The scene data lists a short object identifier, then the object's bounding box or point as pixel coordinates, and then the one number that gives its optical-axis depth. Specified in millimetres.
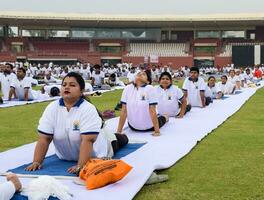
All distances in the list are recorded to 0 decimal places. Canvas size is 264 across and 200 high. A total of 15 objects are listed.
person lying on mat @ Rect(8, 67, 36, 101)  11493
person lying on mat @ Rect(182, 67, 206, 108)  9816
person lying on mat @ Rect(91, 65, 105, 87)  17456
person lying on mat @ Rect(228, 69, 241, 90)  15136
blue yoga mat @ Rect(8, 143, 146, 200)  4048
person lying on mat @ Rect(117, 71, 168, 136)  6347
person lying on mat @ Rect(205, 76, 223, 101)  12044
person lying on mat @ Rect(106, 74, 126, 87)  18799
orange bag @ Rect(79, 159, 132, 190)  3669
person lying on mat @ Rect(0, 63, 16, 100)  11979
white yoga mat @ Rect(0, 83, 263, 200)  3610
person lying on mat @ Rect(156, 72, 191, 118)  8061
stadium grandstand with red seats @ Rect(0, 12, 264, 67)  39409
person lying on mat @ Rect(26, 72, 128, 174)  4019
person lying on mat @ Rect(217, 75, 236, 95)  14092
